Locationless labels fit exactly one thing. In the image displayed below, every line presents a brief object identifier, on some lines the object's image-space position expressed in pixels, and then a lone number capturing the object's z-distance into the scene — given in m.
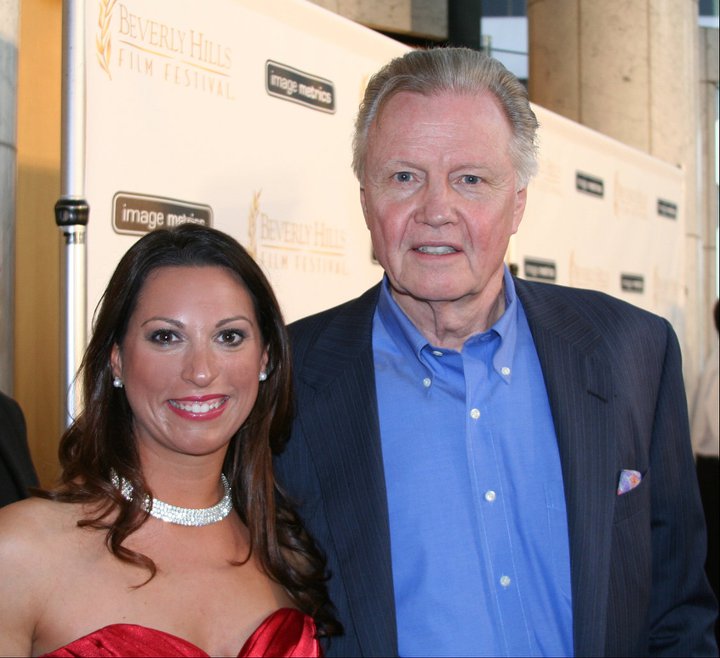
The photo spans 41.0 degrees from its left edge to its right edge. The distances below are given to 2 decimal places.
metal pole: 2.43
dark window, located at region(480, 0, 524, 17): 15.38
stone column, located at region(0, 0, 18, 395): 2.76
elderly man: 1.93
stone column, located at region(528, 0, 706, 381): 7.37
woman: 1.75
